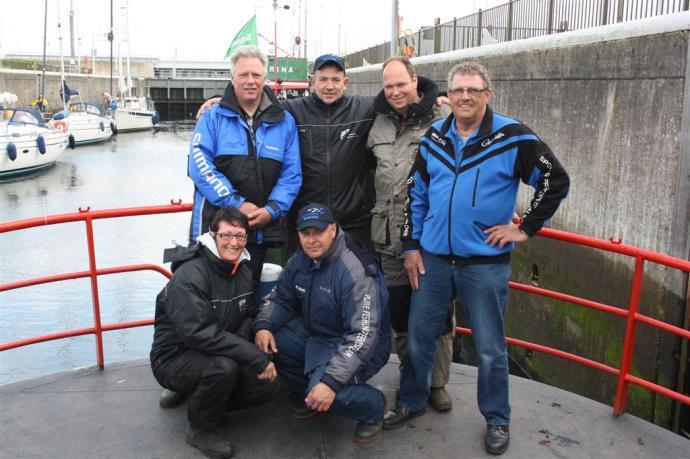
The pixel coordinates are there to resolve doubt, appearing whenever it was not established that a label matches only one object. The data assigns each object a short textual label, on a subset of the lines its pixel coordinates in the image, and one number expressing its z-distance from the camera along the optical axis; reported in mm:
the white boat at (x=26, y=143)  24016
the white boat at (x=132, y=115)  44156
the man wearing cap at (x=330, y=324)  3312
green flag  30500
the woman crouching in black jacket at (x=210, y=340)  3330
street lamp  38466
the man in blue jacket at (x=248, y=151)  3771
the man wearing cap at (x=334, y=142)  3854
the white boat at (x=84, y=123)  33925
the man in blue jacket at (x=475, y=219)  3141
